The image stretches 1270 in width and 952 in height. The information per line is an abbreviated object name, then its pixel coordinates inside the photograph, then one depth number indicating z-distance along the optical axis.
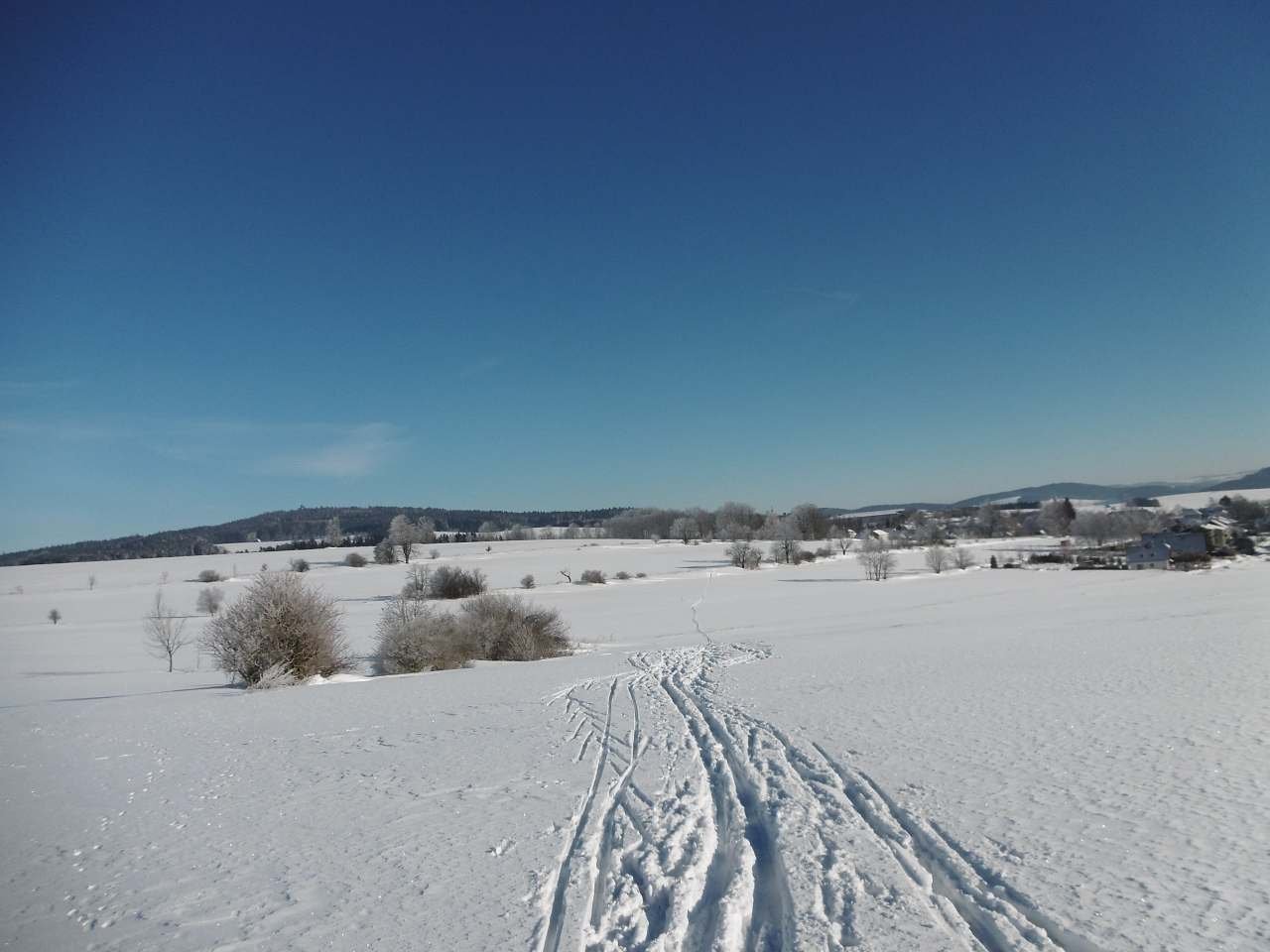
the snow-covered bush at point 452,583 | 53.03
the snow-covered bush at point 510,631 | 26.84
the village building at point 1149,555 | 69.81
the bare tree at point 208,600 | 51.88
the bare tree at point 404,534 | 88.50
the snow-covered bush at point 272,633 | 20.70
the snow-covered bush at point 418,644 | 23.97
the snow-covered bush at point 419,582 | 42.50
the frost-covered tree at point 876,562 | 71.81
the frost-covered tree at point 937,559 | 77.68
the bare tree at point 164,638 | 29.34
